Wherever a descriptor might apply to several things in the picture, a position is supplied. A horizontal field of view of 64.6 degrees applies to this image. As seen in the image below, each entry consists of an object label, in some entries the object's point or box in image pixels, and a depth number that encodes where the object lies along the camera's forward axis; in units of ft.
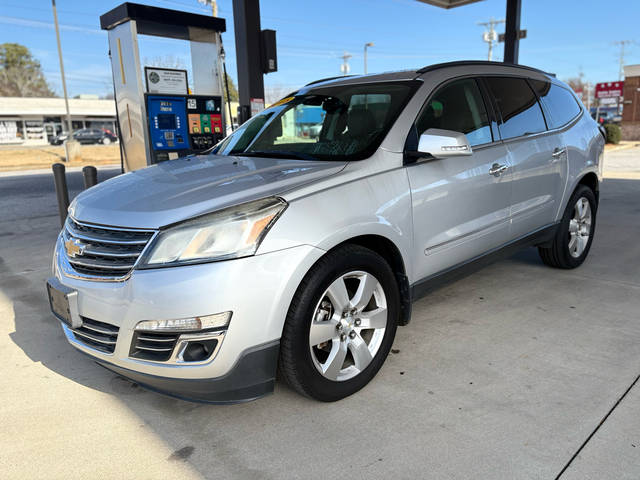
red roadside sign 107.86
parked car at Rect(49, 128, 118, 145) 136.36
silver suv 7.09
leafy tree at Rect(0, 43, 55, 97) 224.33
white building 160.45
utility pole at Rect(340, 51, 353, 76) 213.87
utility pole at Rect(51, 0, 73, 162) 77.73
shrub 83.95
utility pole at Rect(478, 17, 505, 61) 176.24
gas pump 20.10
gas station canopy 33.04
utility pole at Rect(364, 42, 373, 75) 191.83
